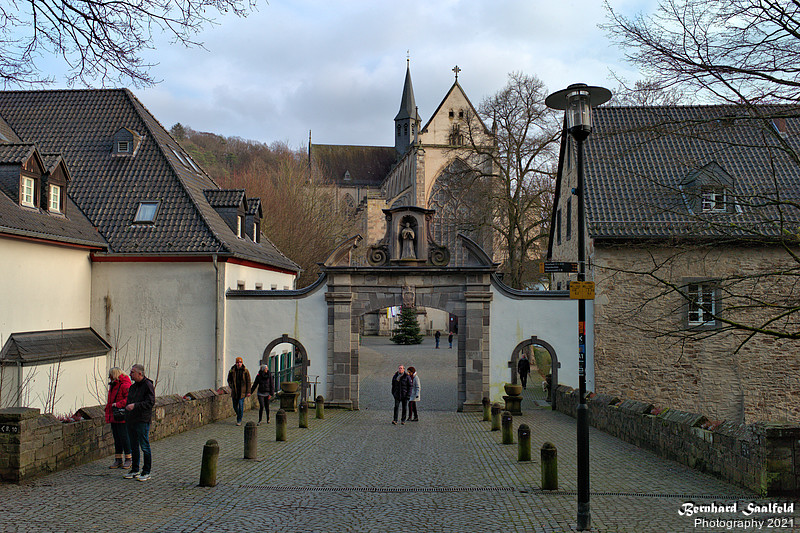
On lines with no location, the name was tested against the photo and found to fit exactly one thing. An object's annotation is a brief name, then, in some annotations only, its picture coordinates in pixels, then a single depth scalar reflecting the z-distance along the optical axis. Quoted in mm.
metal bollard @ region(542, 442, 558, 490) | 8922
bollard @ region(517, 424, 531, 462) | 11227
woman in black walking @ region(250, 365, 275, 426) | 16500
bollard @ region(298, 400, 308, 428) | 16125
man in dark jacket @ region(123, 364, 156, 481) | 9008
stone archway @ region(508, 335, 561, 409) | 20859
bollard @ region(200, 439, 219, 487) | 8992
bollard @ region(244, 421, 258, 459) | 11180
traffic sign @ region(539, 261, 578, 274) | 8113
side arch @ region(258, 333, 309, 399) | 20984
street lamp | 7789
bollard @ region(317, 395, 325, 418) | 18328
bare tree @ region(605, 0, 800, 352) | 8797
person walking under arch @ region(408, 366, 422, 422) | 17359
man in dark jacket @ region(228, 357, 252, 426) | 15680
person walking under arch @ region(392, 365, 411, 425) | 17094
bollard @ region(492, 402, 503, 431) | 16031
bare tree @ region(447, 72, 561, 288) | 31172
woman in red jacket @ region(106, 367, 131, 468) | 9469
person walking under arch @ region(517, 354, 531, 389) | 27989
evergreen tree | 53562
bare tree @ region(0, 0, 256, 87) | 6496
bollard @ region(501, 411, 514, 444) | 13531
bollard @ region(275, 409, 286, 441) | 13688
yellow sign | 7966
